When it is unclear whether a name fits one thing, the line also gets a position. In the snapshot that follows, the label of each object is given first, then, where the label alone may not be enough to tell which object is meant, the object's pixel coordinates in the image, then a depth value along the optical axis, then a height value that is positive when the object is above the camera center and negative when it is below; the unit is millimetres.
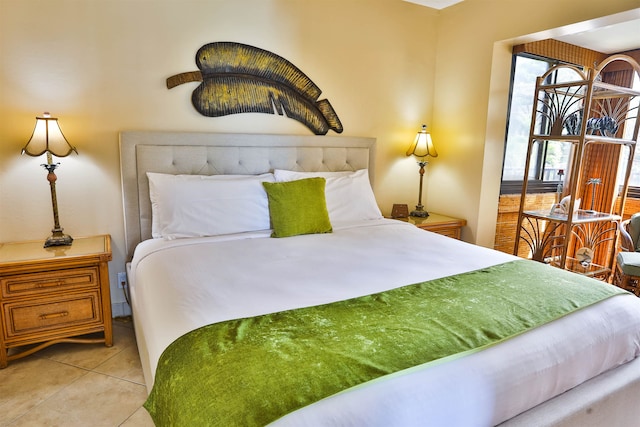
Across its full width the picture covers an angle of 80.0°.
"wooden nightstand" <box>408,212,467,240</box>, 3366 -667
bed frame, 1377 -169
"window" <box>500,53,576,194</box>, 3543 +73
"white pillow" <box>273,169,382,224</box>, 2955 -384
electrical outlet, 2762 -995
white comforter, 1054 -639
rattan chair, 2932 -811
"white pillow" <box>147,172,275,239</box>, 2471 -418
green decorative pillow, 2566 -433
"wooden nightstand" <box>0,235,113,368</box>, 2109 -899
